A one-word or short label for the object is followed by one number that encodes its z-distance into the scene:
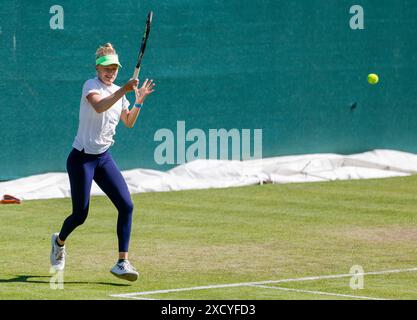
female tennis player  9.38
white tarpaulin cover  15.60
